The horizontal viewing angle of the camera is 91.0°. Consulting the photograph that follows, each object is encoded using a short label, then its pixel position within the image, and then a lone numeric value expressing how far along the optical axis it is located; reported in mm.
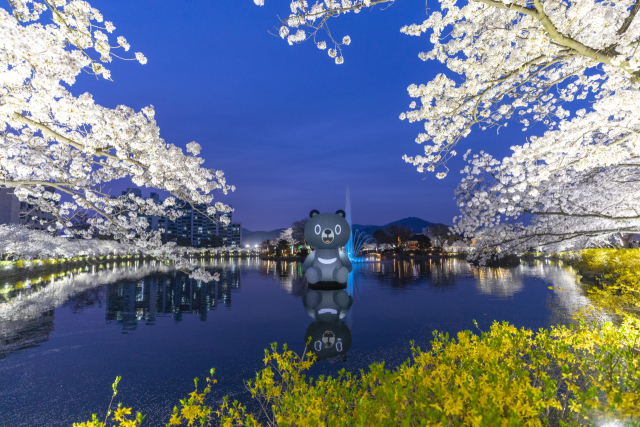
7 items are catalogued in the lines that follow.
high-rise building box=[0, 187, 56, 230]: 49531
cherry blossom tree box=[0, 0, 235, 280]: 3254
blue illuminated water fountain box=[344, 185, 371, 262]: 35719
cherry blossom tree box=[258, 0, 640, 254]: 3971
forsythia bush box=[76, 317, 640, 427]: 2043
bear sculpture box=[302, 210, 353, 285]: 13656
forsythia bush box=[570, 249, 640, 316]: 7292
